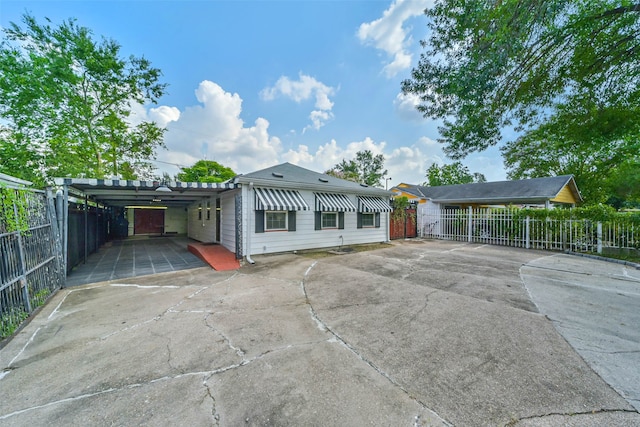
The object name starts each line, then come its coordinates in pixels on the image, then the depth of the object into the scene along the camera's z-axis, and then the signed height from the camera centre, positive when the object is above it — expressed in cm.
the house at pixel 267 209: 788 +29
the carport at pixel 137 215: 666 +9
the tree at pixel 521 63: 482 +361
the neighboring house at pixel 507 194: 1466 +146
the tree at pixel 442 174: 4028 +698
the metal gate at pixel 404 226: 1458 -73
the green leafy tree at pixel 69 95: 1305 +762
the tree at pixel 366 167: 4050 +849
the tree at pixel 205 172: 3269 +665
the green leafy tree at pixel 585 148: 582 +265
